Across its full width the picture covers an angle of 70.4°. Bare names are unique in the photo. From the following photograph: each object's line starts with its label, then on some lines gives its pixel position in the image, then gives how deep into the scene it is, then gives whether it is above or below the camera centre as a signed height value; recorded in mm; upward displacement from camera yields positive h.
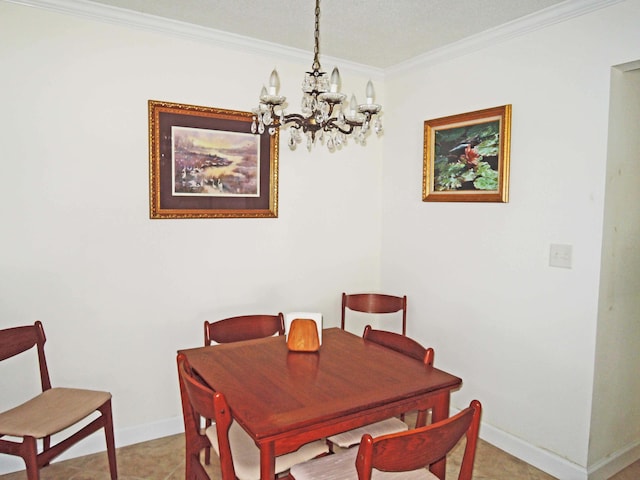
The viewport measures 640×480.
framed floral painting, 2666 +371
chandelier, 1737 +410
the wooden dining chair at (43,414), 1910 -937
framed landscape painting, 2693 +293
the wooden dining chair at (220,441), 1472 -937
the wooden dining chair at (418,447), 1219 -661
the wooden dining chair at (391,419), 2021 -878
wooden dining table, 1472 -668
